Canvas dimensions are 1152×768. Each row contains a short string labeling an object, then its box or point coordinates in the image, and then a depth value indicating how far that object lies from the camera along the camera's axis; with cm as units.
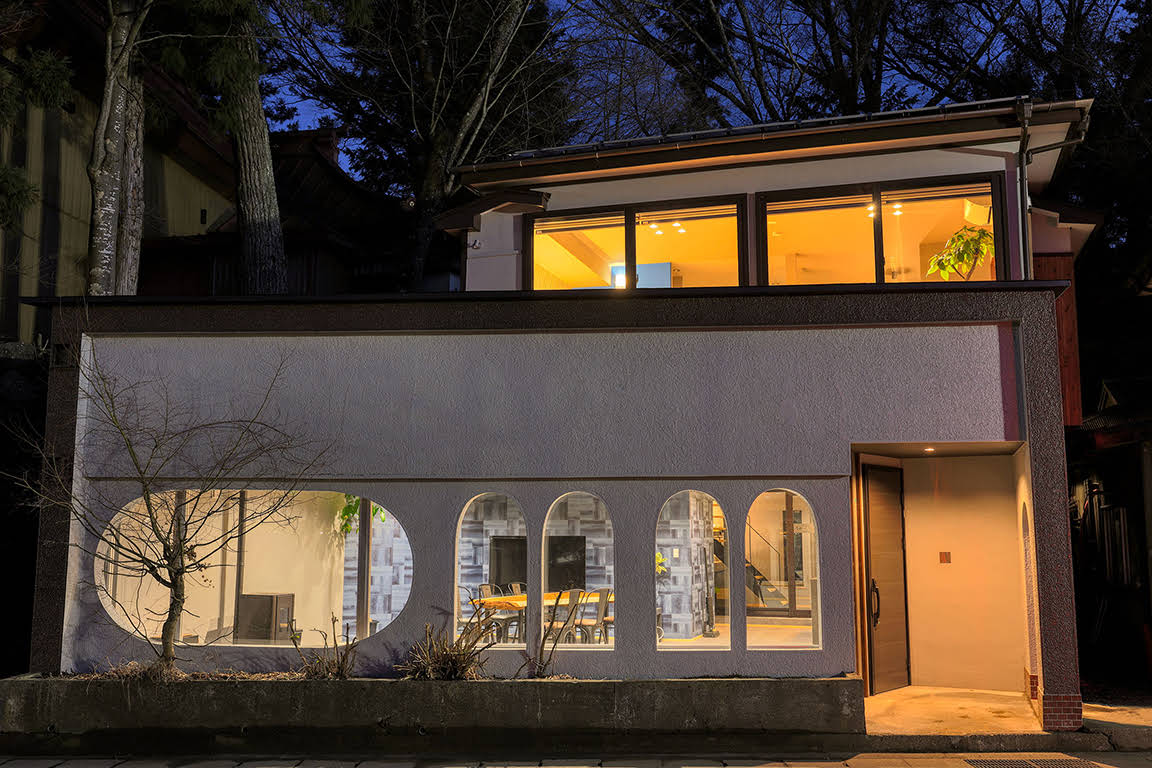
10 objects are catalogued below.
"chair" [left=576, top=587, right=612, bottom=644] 1048
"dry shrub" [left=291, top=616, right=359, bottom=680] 1007
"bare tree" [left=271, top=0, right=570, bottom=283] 2041
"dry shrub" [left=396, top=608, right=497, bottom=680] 998
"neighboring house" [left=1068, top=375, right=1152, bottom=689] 1280
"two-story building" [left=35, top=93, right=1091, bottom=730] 1017
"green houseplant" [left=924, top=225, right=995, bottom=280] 1209
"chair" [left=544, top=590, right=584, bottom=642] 1035
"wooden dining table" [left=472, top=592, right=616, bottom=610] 1062
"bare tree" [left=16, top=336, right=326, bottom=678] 1055
